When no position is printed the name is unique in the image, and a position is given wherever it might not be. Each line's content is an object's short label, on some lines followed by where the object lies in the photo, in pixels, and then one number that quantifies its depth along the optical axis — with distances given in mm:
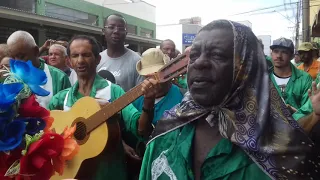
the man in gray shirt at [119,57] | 2942
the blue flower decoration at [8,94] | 984
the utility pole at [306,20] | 9167
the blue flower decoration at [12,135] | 1003
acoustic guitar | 1943
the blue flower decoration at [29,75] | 1090
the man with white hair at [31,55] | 2817
